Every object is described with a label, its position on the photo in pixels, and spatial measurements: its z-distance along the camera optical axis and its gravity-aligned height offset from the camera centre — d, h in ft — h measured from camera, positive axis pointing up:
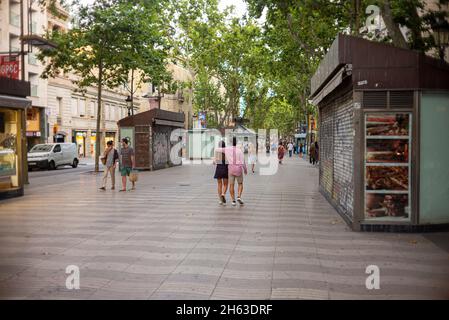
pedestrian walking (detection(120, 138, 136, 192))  55.67 -1.80
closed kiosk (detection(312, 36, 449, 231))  29.76 +0.39
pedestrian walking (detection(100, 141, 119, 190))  55.21 -1.57
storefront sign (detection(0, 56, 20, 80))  66.90 +9.98
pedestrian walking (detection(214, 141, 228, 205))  42.86 -2.17
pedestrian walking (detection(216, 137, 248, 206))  41.98 -1.64
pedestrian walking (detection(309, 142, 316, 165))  118.66 -2.16
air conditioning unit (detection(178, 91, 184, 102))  219.86 +20.18
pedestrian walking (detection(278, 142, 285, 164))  118.42 -1.65
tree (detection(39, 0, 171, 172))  80.38 +16.89
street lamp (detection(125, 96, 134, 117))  110.38 +9.60
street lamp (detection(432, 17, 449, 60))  36.29 +7.70
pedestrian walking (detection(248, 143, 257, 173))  155.82 -1.30
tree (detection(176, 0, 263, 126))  119.96 +25.53
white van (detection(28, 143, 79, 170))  101.14 -2.26
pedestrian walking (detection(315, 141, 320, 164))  115.14 -1.53
